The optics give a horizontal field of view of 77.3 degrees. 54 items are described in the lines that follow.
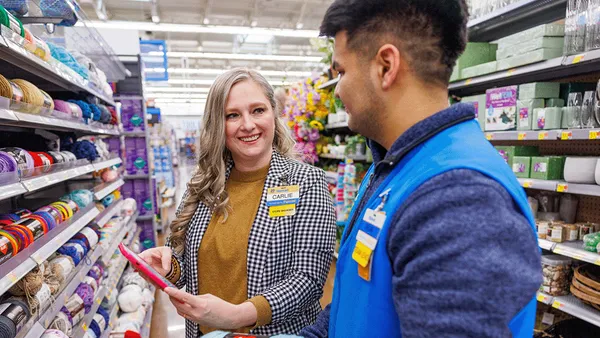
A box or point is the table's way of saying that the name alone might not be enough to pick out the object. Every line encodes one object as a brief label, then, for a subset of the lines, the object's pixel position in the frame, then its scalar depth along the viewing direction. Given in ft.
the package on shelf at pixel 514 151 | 9.18
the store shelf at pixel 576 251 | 7.25
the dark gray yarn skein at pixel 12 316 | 4.45
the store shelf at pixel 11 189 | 4.45
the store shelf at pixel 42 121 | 4.85
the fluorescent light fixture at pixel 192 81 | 54.73
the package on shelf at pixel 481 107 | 9.49
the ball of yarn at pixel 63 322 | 6.33
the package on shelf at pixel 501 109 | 8.70
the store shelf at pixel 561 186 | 7.22
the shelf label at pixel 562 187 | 7.75
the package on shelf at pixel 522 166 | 8.75
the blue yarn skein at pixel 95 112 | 9.72
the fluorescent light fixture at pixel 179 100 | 79.10
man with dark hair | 1.75
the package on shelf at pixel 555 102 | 8.13
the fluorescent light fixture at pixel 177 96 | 71.51
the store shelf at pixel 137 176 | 17.75
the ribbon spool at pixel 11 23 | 4.67
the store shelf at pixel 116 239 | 9.78
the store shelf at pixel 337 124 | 15.38
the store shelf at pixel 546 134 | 7.10
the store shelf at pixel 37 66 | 4.82
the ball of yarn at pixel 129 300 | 10.97
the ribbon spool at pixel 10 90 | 5.08
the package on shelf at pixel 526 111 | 8.23
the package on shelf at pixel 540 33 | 7.78
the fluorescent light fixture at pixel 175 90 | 64.24
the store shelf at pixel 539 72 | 7.27
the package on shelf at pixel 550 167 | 8.32
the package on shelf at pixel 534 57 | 7.88
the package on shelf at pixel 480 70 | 9.02
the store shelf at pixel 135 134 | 17.44
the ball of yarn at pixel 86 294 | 7.53
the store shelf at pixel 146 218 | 17.59
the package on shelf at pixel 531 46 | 7.84
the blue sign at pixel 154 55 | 26.03
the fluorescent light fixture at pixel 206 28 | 28.29
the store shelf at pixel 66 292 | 5.38
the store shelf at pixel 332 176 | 16.67
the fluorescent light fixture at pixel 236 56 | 39.68
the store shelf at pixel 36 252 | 4.40
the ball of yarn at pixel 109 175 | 11.84
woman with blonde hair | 4.70
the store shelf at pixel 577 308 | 7.33
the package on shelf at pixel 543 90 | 8.17
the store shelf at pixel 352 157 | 14.85
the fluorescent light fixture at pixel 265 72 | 47.52
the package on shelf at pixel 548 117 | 7.88
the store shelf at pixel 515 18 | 8.57
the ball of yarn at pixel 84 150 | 9.23
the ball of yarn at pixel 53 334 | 5.76
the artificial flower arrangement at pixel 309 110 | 16.93
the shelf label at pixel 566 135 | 7.46
